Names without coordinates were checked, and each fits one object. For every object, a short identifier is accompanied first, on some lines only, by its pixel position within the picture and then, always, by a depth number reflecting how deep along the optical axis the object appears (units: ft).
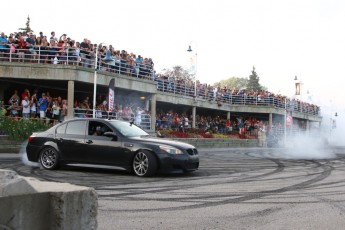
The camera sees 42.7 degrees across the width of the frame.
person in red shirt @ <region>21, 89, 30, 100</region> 68.63
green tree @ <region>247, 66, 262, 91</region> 403.54
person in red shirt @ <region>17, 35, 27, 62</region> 72.62
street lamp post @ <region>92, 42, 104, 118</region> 71.93
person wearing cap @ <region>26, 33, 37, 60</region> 72.43
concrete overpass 73.05
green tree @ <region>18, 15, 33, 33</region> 239.71
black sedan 35.63
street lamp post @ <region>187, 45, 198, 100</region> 121.29
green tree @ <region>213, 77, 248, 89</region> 463.66
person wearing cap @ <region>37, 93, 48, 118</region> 69.00
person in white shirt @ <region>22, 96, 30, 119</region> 67.36
